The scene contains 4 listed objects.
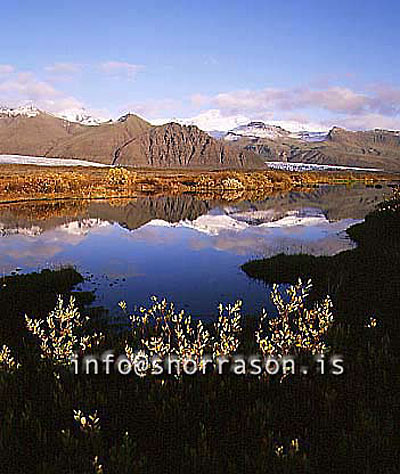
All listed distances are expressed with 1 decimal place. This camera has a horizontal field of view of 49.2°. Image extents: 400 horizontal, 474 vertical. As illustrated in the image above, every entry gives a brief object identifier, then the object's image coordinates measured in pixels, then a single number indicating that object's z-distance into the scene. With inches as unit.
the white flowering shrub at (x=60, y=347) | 352.5
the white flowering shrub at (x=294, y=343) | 348.5
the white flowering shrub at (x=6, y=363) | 336.2
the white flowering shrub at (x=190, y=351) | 327.3
